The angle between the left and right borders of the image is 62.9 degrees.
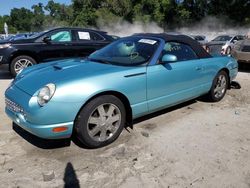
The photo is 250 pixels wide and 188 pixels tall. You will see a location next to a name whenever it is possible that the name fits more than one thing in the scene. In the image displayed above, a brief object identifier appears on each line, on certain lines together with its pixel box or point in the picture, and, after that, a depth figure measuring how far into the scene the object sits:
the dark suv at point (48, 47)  5.63
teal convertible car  2.41
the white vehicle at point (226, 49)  8.95
